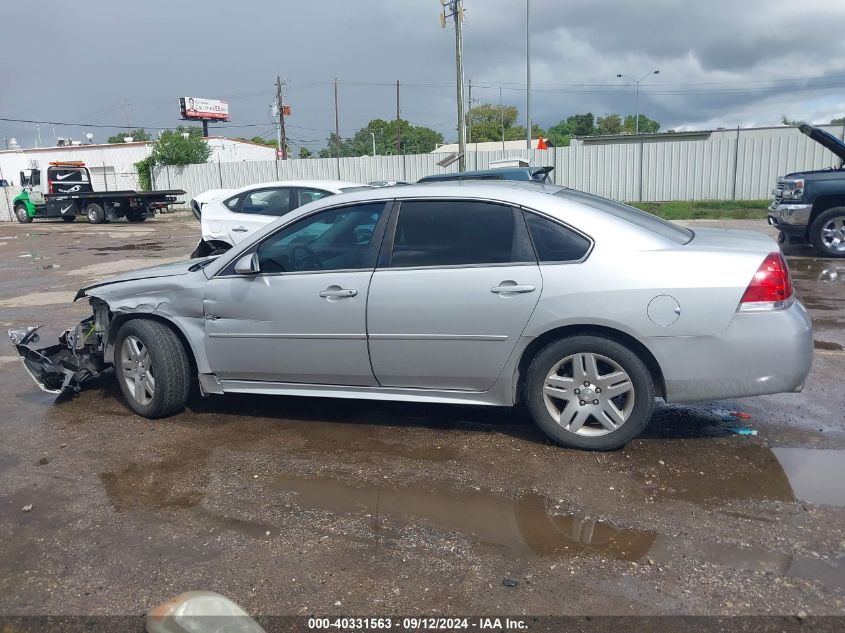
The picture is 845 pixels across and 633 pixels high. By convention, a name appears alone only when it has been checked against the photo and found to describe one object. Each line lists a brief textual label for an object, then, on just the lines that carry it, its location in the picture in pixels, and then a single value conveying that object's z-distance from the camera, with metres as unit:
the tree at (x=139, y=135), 92.11
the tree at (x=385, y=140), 78.75
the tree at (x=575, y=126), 97.75
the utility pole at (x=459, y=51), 25.22
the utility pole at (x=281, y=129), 49.78
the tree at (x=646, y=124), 101.56
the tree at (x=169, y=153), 38.56
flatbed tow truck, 28.62
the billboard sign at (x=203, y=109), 68.12
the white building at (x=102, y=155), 53.19
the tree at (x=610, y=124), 94.38
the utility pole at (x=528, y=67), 28.77
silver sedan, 3.96
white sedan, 10.62
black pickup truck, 11.80
